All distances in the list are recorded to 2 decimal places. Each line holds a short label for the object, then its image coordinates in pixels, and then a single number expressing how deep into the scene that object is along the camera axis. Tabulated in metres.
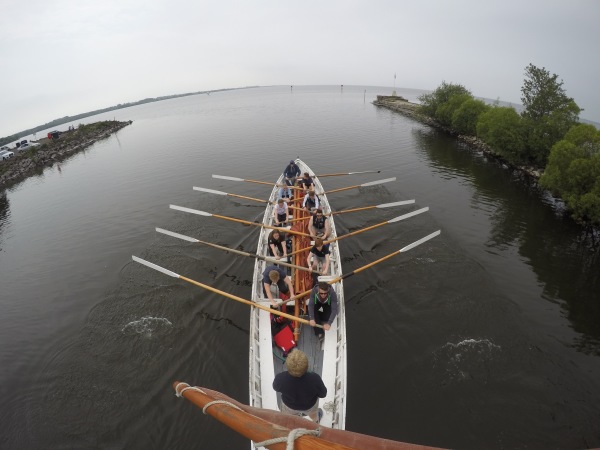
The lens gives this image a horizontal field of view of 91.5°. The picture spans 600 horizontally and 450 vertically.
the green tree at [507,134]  29.06
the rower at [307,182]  19.90
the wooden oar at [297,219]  15.20
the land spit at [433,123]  29.51
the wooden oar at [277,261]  11.08
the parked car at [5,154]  49.59
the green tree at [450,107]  47.25
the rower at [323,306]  9.05
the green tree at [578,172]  17.83
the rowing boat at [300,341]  7.82
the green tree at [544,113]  26.48
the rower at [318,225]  14.69
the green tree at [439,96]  52.94
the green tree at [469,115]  41.56
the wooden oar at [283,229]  13.43
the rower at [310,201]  17.53
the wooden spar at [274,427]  1.78
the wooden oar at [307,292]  10.09
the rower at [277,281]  10.45
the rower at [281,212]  16.30
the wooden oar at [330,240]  12.14
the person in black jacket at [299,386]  5.01
